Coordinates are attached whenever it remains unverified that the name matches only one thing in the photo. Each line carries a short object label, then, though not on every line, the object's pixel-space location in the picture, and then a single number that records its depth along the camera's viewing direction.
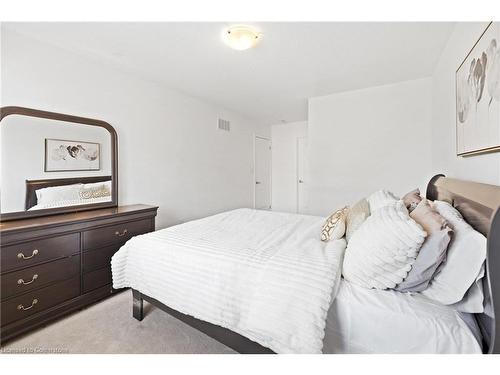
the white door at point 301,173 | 5.46
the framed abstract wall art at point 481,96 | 1.20
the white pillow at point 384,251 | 1.04
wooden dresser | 1.65
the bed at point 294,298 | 0.97
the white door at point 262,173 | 5.41
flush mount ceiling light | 1.89
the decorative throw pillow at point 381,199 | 1.72
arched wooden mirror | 1.90
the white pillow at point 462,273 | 0.93
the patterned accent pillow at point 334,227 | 1.71
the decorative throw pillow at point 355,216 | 1.63
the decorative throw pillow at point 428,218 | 1.07
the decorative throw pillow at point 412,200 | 1.60
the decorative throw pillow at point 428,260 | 1.01
